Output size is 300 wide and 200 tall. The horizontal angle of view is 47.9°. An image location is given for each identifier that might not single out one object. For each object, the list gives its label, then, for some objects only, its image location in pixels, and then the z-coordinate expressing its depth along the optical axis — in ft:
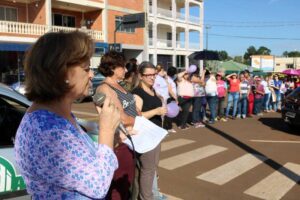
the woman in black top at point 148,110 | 12.48
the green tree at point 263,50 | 497.05
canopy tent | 154.61
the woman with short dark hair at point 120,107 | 9.91
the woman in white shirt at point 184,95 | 33.71
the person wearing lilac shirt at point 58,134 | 4.65
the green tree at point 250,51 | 491.72
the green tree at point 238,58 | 414.72
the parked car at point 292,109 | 31.63
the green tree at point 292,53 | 480.64
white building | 120.57
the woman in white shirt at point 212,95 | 37.55
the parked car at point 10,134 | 9.48
